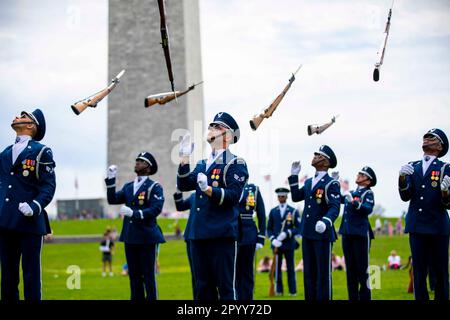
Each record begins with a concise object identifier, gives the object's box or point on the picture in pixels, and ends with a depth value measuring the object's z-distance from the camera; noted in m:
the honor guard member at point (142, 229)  15.70
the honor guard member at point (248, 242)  17.80
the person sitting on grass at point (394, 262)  34.34
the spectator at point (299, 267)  34.29
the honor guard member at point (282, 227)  23.55
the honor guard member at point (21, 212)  12.49
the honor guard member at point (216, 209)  11.84
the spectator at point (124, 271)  36.06
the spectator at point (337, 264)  33.44
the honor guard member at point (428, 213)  13.66
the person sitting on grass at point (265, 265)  33.91
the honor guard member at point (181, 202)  16.17
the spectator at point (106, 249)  35.93
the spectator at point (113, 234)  47.25
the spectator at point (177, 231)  58.45
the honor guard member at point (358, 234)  16.77
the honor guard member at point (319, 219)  15.84
